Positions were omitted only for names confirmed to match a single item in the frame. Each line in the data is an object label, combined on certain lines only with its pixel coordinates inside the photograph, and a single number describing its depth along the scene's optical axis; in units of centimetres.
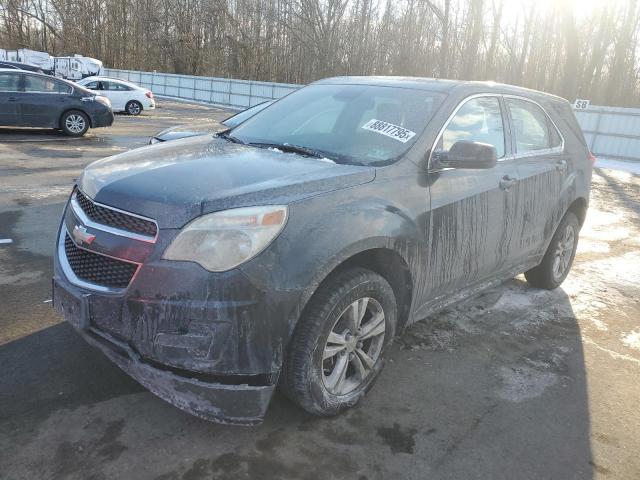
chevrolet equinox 233
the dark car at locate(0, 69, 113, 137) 1273
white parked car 2128
